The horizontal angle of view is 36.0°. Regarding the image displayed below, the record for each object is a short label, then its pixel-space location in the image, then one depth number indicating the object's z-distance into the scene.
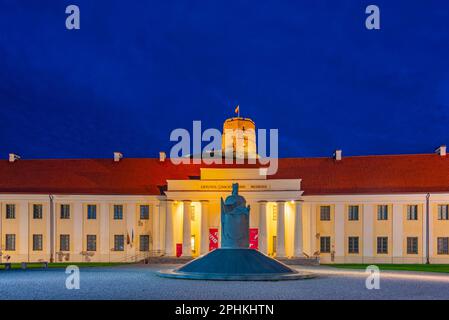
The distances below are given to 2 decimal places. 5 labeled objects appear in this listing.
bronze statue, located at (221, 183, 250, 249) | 35.34
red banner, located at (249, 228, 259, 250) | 61.66
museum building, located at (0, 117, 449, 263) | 60.16
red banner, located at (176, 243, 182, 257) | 61.58
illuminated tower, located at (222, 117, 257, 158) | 74.41
